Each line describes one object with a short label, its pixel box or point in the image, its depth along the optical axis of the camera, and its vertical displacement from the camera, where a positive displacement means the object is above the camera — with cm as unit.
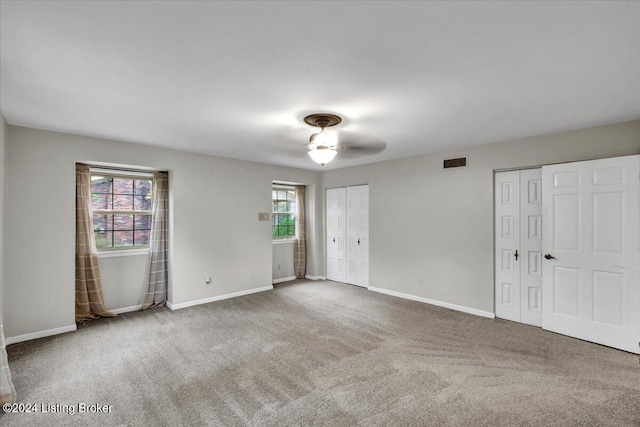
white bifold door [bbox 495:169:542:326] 394 -45
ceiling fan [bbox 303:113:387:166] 309 +99
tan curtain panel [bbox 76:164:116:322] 404 -57
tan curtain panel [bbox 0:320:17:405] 233 -139
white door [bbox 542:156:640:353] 316 -44
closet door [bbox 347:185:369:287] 599 -46
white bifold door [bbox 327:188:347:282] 643 -47
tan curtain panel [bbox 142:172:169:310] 468 -49
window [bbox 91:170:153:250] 437 +9
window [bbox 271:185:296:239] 657 +4
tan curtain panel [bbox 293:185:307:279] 679 -57
